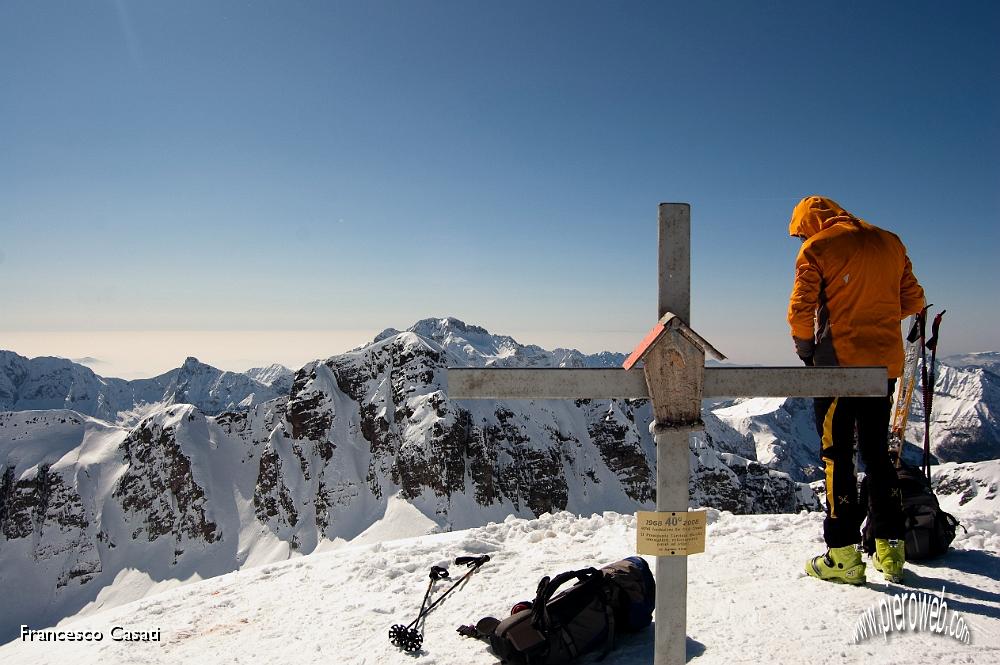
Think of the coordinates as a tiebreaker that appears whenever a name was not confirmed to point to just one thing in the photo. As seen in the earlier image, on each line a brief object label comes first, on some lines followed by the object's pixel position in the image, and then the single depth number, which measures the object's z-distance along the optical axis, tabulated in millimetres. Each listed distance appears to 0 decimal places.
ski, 5863
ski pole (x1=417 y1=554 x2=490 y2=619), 6587
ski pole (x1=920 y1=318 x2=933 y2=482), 5859
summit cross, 2932
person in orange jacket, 4848
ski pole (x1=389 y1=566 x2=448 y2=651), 5027
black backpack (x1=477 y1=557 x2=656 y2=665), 4414
